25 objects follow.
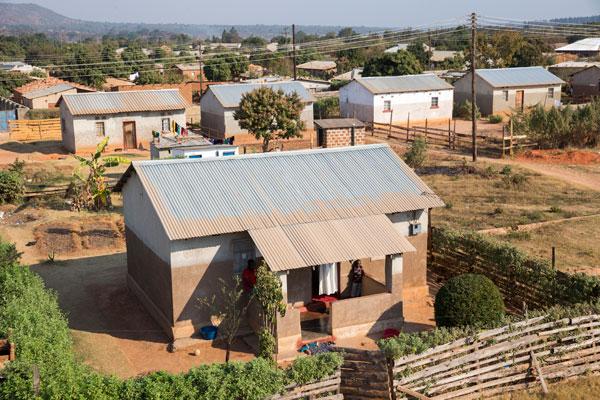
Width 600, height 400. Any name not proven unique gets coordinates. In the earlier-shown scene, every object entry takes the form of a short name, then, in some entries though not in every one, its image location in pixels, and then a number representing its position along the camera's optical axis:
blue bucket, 17.81
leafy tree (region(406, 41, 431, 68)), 95.62
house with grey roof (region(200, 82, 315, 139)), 47.47
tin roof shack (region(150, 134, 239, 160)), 31.67
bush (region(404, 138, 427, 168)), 37.61
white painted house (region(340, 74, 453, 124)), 51.25
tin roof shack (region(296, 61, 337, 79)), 100.06
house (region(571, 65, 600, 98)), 60.12
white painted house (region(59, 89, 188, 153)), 44.41
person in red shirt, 17.94
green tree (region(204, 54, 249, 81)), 84.82
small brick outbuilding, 37.22
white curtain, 18.67
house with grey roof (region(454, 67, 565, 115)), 54.44
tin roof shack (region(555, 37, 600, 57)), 104.62
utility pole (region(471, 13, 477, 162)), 37.59
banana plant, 29.86
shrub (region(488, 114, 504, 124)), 52.44
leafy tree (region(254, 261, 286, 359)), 16.27
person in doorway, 19.14
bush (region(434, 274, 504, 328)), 16.52
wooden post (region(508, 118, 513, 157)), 40.45
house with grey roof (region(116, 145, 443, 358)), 17.70
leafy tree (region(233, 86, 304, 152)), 39.81
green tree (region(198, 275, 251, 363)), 17.59
